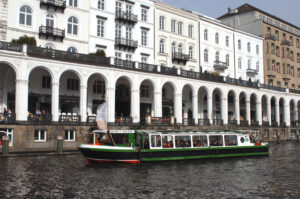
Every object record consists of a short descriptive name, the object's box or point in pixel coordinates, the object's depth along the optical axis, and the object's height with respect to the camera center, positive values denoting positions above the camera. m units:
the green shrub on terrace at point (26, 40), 34.22 +8.39
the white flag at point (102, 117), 26.73 +0.54
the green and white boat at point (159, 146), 25.11 -1.78
